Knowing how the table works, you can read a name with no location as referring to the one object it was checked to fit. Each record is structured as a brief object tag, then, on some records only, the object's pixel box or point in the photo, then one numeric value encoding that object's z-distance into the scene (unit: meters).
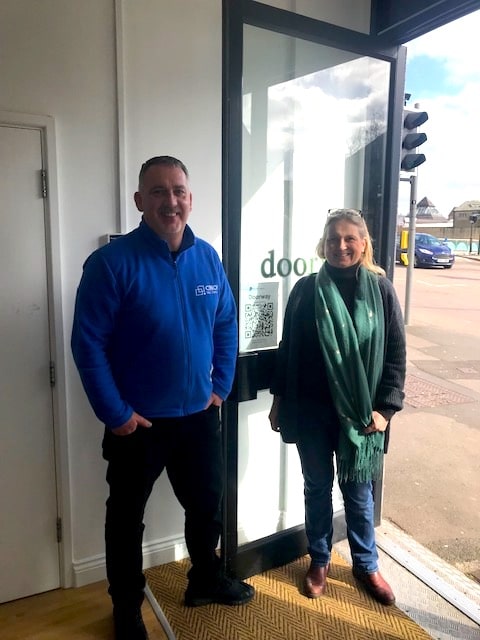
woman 1.88
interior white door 1.78
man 1.55
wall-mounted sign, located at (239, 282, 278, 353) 2.09
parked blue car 16.81
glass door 2.04
